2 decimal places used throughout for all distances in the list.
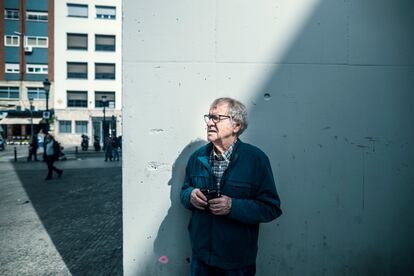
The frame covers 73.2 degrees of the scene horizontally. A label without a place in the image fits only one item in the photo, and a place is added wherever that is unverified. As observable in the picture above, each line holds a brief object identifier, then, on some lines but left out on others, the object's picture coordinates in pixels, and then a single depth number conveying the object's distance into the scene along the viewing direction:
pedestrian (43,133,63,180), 10.12
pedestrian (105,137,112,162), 17.26
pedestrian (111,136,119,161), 17.34
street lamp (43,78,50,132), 16.64
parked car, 24.30
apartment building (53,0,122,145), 31.16
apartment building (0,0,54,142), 31.72
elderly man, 2.00
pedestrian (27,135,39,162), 16.58
